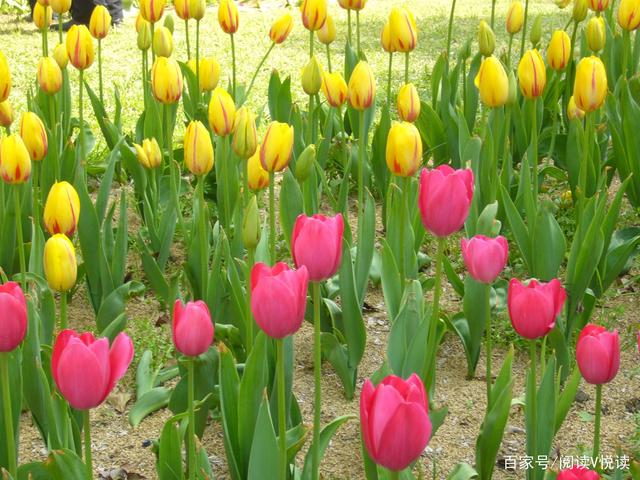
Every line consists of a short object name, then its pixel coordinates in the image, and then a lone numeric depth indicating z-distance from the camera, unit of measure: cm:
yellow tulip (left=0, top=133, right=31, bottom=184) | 221
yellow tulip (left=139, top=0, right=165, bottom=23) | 319
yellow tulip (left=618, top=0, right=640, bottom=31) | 327
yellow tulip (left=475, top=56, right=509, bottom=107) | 260
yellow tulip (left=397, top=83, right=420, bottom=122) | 278
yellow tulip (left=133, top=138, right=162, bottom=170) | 309
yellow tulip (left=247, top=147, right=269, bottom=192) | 242
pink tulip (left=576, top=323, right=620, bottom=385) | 172
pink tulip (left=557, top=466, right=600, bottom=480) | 144
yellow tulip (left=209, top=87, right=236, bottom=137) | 243
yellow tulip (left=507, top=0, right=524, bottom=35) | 359
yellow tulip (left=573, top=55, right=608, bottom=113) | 253
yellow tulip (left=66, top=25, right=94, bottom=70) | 302
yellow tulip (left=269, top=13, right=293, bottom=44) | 332
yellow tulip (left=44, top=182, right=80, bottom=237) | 220
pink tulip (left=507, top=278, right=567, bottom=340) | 171
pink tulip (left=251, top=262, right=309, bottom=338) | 143
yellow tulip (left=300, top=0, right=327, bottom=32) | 310
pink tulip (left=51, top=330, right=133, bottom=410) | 140
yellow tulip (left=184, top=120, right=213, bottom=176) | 224
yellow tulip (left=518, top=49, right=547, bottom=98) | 272
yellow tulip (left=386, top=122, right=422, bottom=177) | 217
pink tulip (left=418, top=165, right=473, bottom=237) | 174
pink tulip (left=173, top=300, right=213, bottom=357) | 158
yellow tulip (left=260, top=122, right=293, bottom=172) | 212
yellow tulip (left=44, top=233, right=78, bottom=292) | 196
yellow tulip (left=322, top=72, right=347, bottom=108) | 308
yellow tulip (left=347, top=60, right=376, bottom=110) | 270
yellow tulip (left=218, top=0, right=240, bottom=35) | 324
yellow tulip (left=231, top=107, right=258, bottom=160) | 230
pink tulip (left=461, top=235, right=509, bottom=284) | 187
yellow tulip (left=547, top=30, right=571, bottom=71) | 315
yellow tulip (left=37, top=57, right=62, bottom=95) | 287
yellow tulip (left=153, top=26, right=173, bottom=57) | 323
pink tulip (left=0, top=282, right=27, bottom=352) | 152
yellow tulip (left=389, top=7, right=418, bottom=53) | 308
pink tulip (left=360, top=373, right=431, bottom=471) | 125
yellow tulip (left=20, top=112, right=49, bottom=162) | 244
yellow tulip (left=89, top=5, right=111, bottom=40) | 332
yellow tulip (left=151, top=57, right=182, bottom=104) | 272
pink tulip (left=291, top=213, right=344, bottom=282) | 158
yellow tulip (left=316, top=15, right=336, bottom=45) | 352
